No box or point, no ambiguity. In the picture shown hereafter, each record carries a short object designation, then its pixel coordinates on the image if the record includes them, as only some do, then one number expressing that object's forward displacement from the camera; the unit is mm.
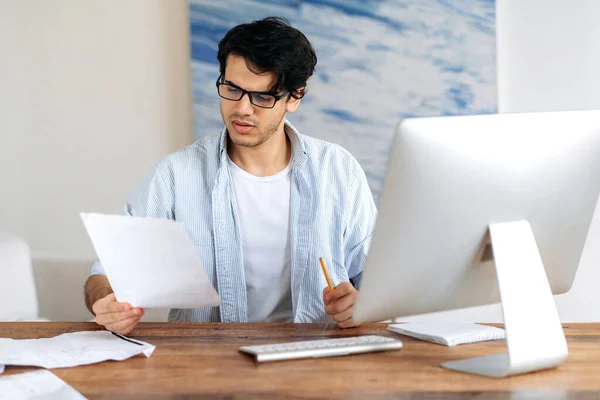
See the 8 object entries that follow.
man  2078
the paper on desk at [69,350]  1354
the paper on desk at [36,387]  1142
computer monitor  1212
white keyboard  1371
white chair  2666
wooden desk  1171
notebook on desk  1535
